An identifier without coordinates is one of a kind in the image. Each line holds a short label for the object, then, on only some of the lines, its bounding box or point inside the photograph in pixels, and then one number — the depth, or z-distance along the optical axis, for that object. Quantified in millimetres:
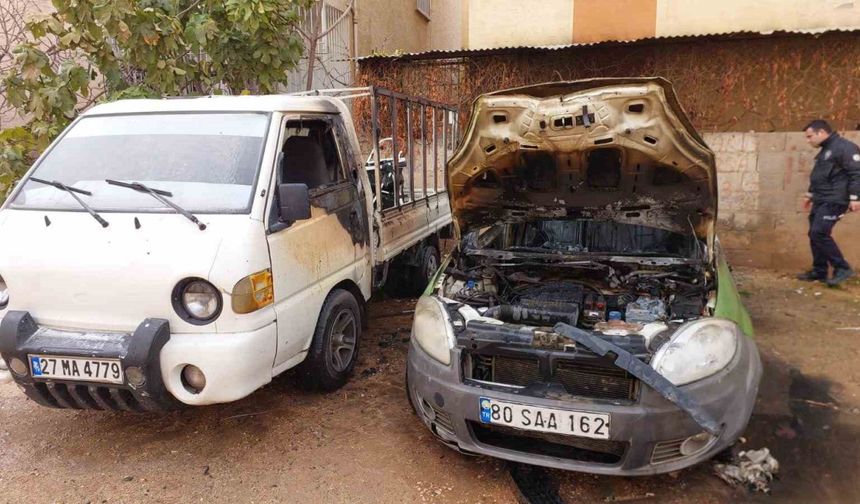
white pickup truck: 2965
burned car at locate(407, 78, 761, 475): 2682
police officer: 6203
